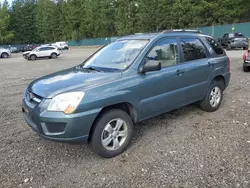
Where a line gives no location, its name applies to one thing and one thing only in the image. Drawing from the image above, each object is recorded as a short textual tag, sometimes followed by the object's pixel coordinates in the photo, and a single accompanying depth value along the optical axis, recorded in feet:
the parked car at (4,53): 87.47
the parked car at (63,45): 138.86
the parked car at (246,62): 26.21
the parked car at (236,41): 61.39
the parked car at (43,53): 70.45
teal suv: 8.65
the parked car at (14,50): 140.61
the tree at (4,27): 179.34
